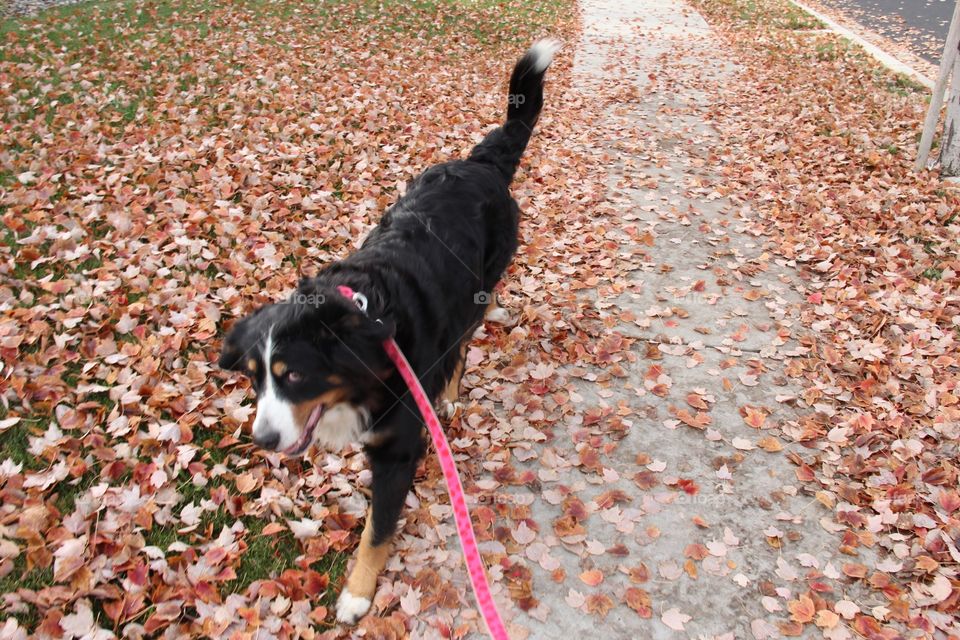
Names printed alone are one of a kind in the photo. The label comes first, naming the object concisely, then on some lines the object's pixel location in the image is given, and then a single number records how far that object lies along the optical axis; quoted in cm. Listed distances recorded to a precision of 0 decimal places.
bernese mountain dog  238
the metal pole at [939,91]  656
